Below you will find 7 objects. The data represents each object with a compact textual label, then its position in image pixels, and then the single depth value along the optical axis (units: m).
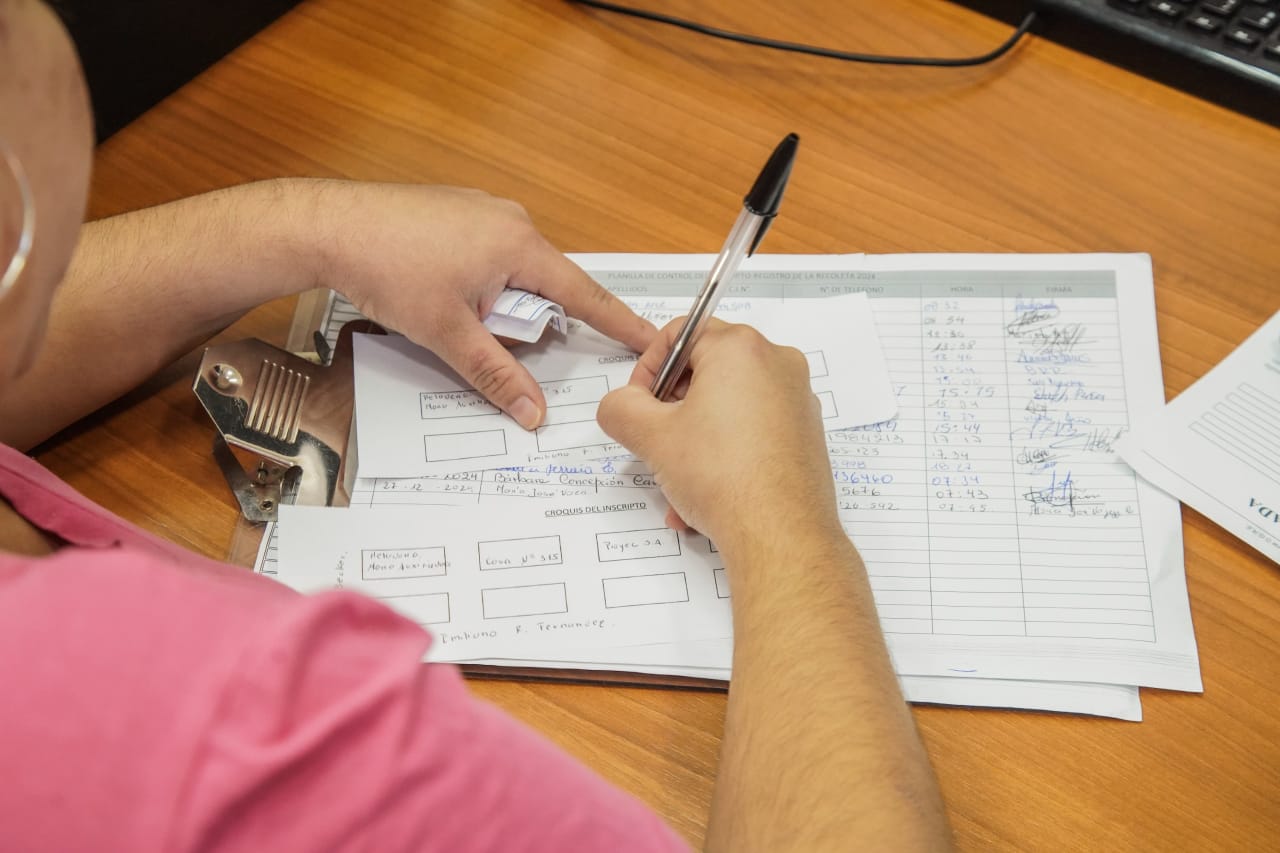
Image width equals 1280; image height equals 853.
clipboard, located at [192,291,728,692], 0.67
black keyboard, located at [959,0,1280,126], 0.81
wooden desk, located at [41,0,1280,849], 0.71
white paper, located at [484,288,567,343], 0.69
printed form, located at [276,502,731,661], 0.62
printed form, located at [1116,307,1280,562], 0.66
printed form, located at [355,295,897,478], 0.69
